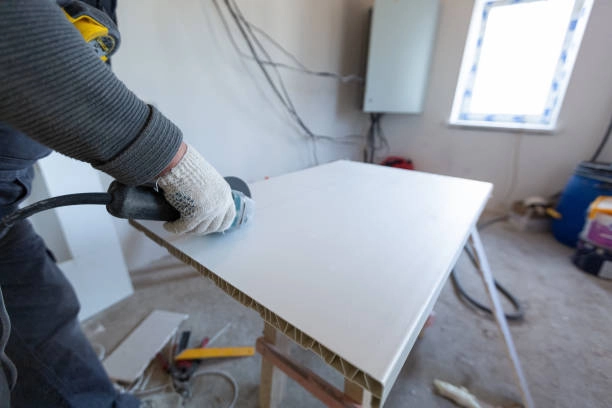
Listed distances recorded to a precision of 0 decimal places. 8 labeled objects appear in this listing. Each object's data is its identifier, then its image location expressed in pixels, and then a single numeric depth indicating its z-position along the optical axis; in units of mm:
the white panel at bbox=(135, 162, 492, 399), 333
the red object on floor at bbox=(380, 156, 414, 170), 2556
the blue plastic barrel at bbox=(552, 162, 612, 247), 1587
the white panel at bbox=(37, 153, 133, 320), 999
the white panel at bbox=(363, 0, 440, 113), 1989
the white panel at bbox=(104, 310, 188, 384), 915
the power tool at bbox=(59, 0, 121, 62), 403
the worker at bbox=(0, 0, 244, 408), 255
